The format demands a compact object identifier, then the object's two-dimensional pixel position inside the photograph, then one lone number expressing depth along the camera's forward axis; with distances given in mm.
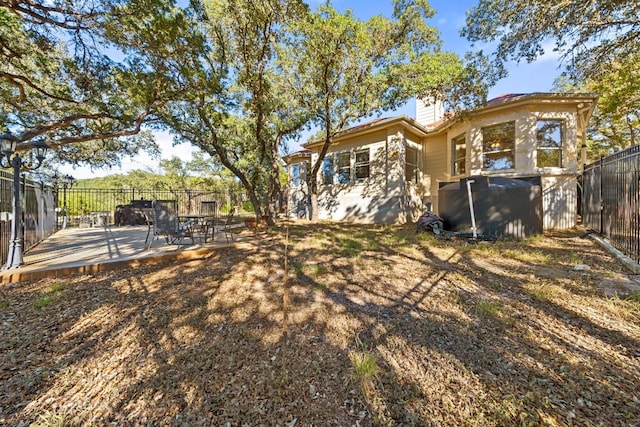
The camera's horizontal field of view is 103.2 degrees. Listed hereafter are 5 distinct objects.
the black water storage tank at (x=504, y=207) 6590
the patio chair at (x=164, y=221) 5527
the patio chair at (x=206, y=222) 6273
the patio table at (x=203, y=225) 6301
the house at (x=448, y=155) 7844
